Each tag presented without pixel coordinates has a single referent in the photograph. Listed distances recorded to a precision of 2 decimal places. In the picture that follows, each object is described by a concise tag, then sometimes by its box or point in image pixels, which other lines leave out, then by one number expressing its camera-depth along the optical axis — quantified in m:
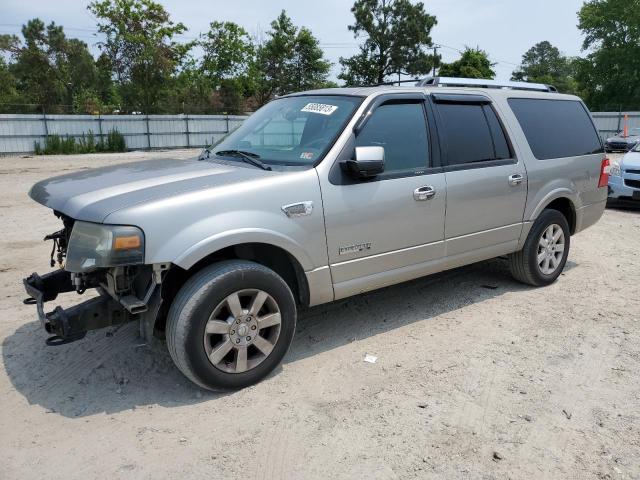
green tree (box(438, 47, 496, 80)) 42.19
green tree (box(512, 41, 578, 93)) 88.19
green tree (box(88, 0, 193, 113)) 37.25
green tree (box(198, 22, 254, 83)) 45.19
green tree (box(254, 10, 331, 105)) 49.19
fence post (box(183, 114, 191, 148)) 31.28
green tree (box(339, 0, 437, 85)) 55.12
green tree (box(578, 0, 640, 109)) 49.41
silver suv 3.25
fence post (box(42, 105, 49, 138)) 26.97
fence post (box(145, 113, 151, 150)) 30.24
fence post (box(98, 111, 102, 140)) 28.92
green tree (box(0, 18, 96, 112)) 43.69
